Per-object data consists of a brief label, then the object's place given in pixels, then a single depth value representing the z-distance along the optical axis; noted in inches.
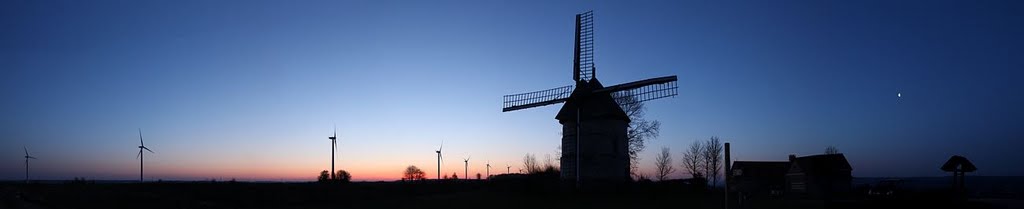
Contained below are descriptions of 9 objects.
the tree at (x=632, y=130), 2370.9
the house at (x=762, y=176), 3339.1
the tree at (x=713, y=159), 3774.6
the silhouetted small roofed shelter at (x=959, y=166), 1675.7
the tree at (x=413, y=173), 7012.8
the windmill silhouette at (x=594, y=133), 1729.8
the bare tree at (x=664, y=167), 3543.3
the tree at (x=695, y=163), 3767.2
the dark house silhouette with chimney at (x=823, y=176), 2640.3
